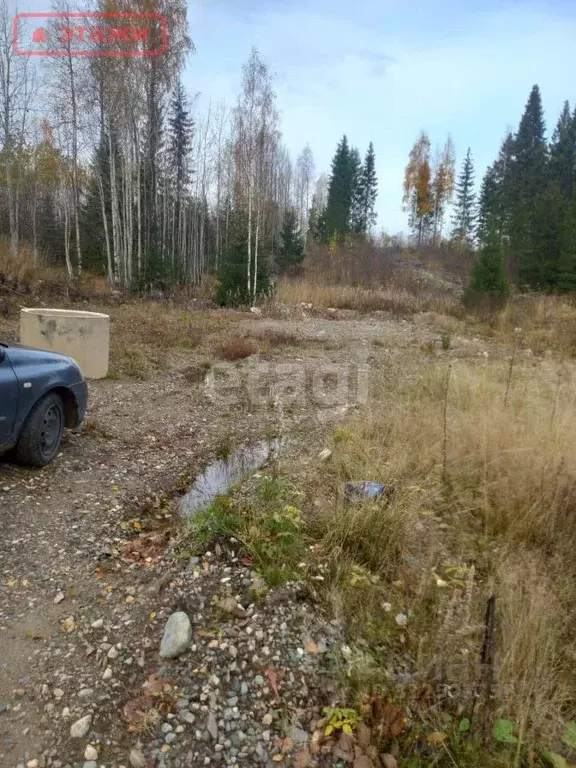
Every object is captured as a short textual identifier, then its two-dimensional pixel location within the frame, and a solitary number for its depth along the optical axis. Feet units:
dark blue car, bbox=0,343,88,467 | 12.24
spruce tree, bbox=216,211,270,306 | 59.26
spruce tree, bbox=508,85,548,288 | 83.56
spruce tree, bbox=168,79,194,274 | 93.40
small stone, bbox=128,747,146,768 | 6.37
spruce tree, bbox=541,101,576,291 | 73.72
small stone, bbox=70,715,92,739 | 6.73
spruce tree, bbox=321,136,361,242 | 131.23
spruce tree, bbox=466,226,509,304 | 58.93
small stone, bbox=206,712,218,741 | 6.77
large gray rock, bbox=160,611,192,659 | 7.97
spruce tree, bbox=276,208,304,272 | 94.99
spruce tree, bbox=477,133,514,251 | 119.03
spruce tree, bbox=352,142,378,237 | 152.59
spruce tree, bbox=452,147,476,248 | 154.10
